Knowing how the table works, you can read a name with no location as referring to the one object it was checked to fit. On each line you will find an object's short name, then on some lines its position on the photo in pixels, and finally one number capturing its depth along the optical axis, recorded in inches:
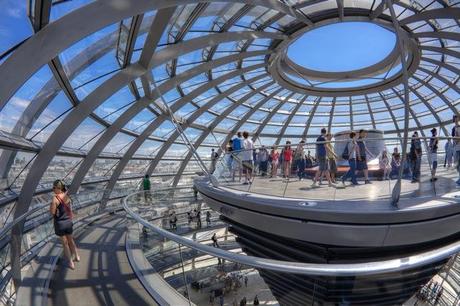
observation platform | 242.5
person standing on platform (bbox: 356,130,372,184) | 327.0
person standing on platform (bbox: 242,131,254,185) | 401.8
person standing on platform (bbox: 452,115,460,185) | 325.4
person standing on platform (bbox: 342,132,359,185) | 327.3
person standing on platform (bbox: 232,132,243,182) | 419.5
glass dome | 337.4
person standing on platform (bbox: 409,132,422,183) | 307.9
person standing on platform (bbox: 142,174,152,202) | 778.8
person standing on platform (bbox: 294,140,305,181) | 381.3
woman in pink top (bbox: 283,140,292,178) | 386.3
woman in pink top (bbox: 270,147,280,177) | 410.5
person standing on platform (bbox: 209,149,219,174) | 512.4
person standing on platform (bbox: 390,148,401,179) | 315.6
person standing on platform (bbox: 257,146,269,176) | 416.2
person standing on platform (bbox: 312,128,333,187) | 350.3
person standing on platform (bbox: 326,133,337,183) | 350.0
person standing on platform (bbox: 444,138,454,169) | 329.1
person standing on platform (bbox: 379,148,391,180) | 317.1
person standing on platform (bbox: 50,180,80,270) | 230.5
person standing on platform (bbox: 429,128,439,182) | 302.2
